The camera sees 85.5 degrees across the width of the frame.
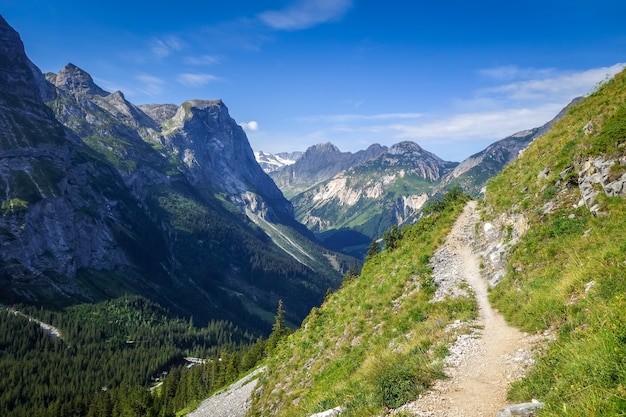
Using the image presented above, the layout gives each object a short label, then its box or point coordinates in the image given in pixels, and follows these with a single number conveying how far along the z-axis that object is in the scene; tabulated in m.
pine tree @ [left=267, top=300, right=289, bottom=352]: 76.69
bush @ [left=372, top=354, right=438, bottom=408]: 12.02
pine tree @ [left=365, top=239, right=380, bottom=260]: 77.20
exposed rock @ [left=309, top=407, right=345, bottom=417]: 13.13
